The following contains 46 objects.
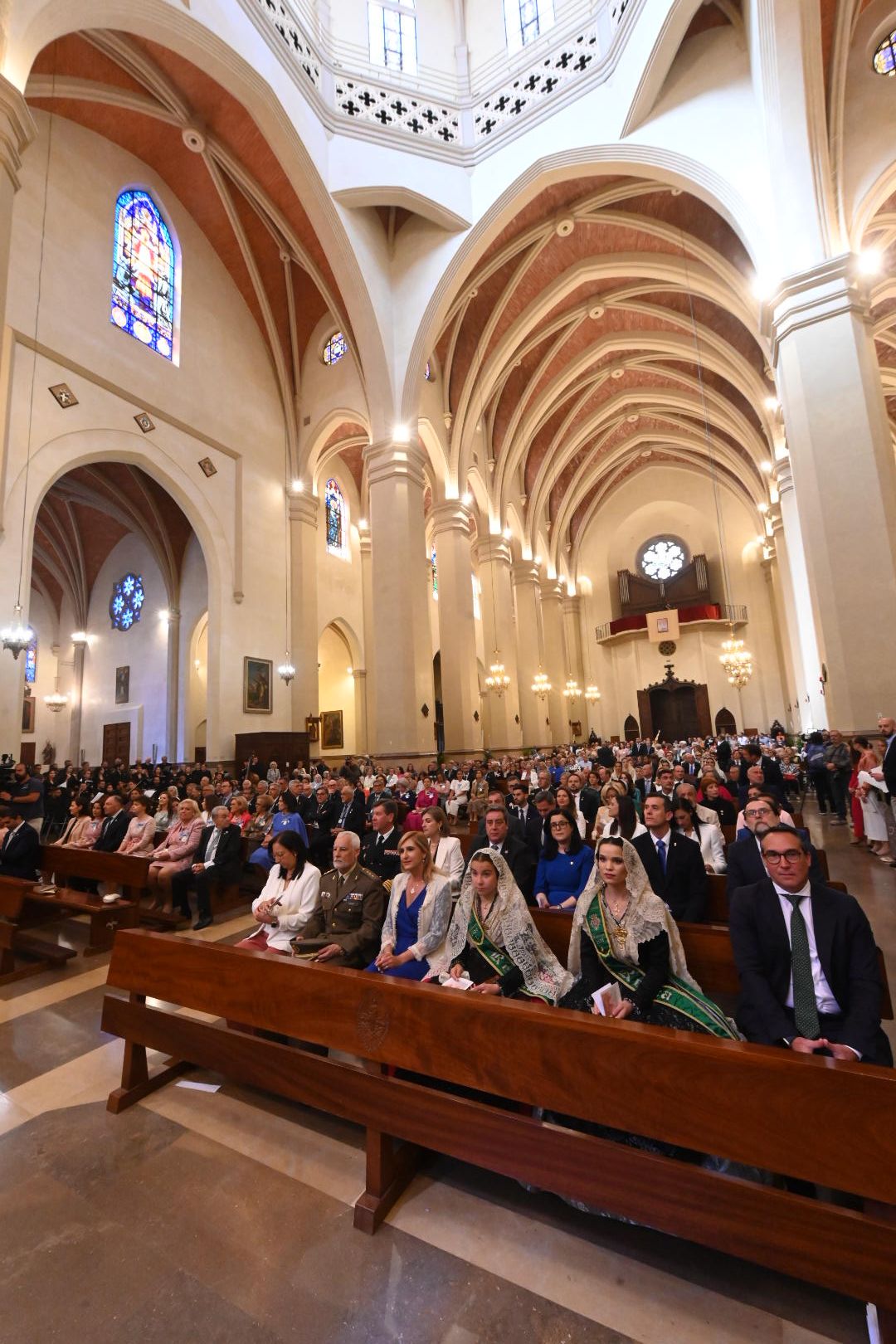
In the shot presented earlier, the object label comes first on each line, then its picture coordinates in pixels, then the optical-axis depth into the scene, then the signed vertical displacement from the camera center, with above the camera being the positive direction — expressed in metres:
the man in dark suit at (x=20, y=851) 4.88 -0.58
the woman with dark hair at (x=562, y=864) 3.39 -0.63
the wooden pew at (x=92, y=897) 4.19 -0.84
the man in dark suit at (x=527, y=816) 4.56 -0.55
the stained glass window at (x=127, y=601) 16.30 +4.56
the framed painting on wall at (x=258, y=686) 12.82 +1.71
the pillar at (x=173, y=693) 14.86 +1.90
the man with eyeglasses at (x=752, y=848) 2.83 -0.49
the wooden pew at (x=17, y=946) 3.84 -1.13
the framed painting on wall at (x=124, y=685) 16.02 +2.28
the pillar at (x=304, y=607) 14.16 +3.67
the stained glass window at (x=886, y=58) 8.52 +9.35
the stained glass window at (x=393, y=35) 12.14 +14.39
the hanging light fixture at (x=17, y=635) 8.10 +1.89
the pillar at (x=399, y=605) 11.73 +3.01
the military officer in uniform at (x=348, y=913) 2.99 -0.76
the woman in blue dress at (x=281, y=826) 5.31 -0.55
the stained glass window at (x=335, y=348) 14.71 +9.87
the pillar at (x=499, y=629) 17.55 +3.69
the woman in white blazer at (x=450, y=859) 3.15 -0.54
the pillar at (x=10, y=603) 8.17 +2.38
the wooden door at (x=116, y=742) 15.60 +0.82
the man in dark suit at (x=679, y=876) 3.14 -0.66
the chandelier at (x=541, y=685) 19.86 +2.19
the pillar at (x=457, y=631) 13.66 +2.88
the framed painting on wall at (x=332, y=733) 18.88 +0.95
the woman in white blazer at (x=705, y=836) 3.91 -0.60
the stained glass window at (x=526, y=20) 11.76 +14.13
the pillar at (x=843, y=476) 7.18 +3.17
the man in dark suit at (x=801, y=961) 1.87 -0.70
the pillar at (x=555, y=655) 22.03 +3.67
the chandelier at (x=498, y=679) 16.97 +2.08
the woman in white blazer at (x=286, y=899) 3.25 -0.72
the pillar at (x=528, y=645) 19.28 +3.52
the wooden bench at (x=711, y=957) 2.58 -0.89
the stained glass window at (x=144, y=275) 10.98 +9.23
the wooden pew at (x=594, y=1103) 1.33 -0.91
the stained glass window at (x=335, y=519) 17.55 +7.03
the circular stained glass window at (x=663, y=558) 25.39 +7.78
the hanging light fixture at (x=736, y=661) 15.74 +2.13
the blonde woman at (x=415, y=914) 2.73 -0.70
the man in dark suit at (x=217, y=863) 4.93 -0.76
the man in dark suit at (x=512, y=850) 3.58 -0.56
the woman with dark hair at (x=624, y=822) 3.68 -0.45
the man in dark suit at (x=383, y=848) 4.19 -0.59
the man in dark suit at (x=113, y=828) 6.05 -0.52
